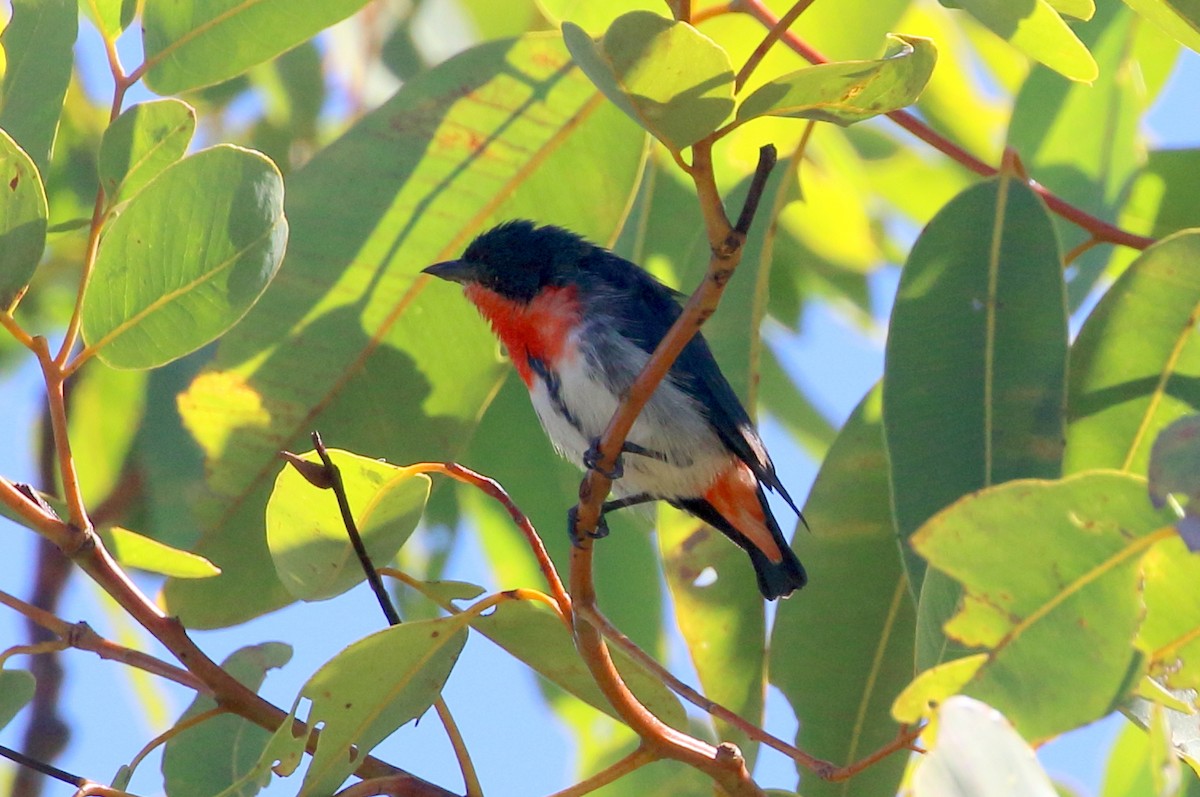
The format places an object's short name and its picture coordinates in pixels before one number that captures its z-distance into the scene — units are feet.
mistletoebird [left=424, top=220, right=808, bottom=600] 24.93
